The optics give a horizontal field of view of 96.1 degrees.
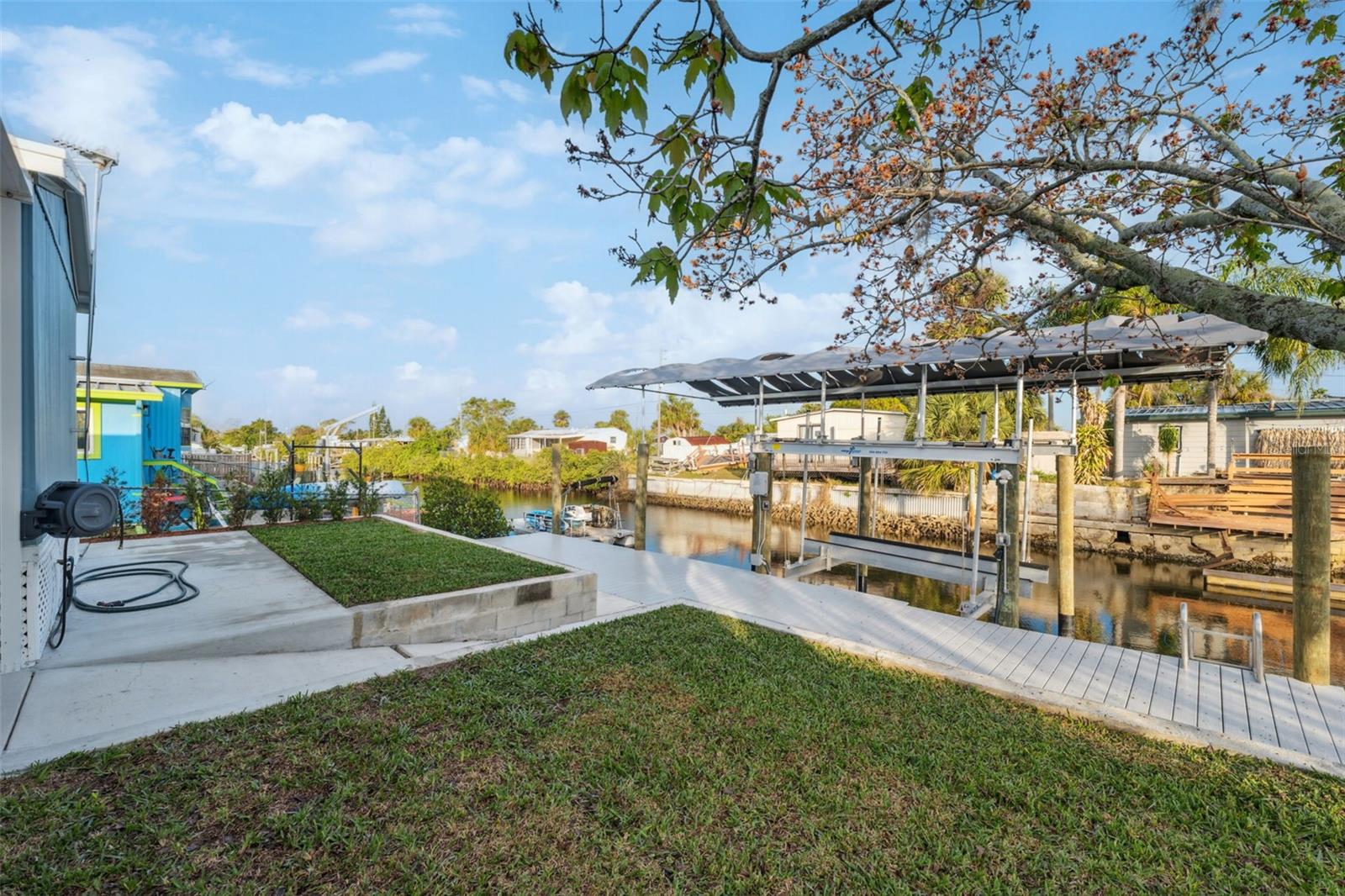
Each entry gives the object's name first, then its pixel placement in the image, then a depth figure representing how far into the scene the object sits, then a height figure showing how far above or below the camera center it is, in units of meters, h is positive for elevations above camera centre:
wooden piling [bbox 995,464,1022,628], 6.95 -1.26
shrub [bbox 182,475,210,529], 8.30 -0.76
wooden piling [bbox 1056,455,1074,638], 7.89 -1.30
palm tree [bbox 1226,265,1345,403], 15.07 +2.28
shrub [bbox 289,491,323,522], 9.20 -0.94
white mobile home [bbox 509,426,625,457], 51.06 +0.62
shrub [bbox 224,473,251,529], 8.55 -0.82
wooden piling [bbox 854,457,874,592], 11.78 -1.08
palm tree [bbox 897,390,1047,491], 18.81 +0.62
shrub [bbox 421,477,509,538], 10.23 -1.09
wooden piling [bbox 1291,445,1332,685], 4.66 -0.94
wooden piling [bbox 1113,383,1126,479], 18.61 +0.26
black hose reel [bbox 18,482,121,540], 3.15 -0.35
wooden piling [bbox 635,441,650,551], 10.41 -0.66
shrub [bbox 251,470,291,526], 8.93 -0.76
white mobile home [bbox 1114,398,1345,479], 17.22 +0.63
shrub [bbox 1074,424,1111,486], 17.97 -0.28
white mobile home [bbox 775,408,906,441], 16.11 +0.80
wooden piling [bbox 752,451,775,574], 9.08 -1.09
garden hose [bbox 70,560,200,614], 4.52 -1.15
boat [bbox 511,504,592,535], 17.29 -2.24
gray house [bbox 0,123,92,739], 2.78 +0.39
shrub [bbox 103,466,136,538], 7.88 -0.73
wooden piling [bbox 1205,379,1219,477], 16.92 +0.40
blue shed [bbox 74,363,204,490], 11.51 +0.33
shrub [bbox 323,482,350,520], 9.51 -0.86
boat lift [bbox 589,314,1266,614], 5.96 +0.90
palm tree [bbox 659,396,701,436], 58.62 +2.93
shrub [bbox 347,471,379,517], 9.84 -0.87
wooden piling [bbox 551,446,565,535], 11.29 -0.94
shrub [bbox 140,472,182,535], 7.90 -0.83
